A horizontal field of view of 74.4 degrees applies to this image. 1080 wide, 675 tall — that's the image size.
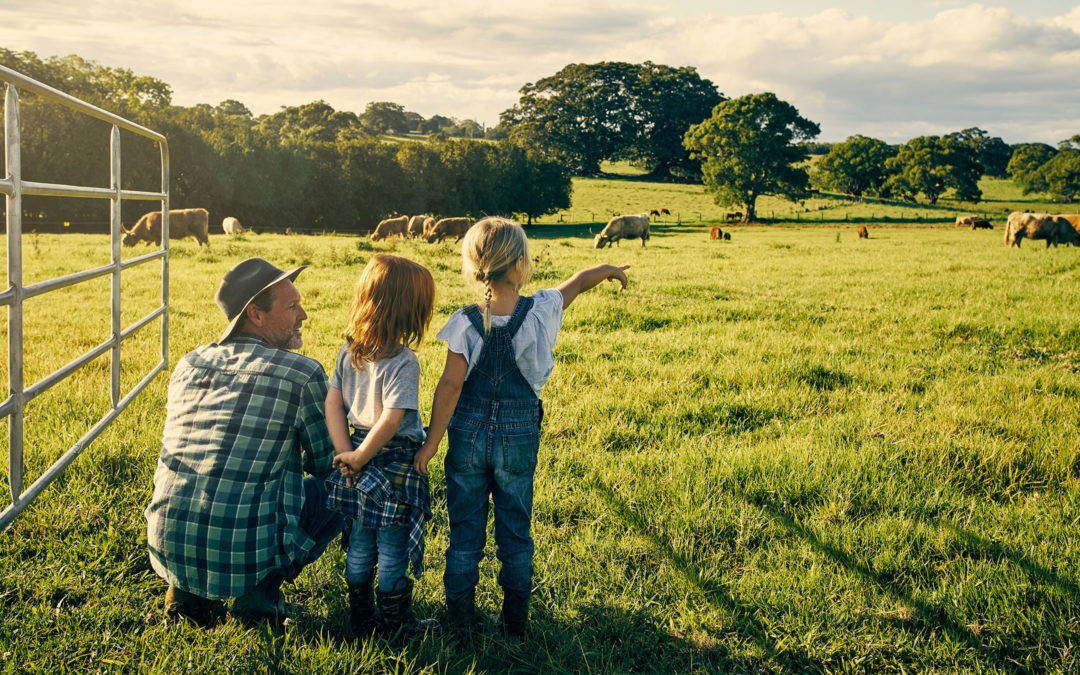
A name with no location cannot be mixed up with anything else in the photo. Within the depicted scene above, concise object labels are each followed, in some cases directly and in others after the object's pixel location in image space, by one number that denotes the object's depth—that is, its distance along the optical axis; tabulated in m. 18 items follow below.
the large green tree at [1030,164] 87.44
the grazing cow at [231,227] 33.17
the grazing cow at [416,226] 39.22
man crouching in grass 2.90
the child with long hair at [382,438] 2.90
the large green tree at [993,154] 120.00
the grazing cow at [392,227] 37.75
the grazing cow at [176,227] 22.06
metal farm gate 3.30
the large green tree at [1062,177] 84.88
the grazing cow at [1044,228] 29.88
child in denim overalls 2.98
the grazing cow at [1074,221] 30.16
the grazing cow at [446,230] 36.47
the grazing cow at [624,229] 31.41
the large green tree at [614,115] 92.56
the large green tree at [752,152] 57.06
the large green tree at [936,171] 80.69
